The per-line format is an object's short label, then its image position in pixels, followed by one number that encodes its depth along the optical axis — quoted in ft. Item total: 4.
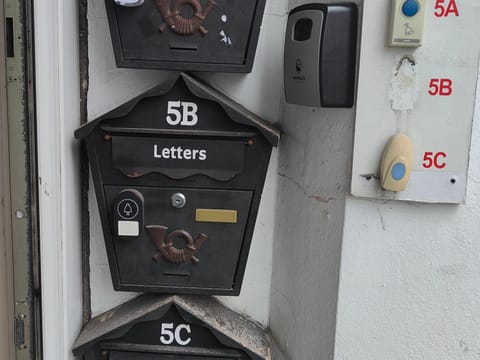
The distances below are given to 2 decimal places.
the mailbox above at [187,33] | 3.17
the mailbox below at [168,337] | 3.47
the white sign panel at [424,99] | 2.58
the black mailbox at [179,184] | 3.29
